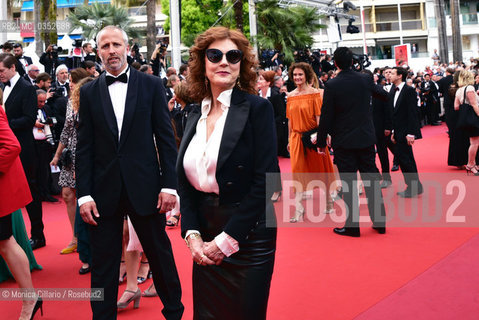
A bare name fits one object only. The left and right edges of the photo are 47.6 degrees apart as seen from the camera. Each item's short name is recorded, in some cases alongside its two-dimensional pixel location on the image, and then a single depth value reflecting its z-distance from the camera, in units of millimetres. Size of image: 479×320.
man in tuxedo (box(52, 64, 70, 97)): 9523
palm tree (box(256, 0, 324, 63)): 20672
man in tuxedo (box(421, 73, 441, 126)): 19312
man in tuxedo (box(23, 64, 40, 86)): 11123
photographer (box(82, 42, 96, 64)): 12077
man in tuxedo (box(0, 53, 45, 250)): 5691
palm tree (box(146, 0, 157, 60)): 25312
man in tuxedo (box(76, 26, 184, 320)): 3512
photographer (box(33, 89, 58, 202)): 8194
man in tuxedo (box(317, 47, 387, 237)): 5961
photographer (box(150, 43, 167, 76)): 11625
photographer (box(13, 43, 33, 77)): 10852
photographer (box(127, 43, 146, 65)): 13430
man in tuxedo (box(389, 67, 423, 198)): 8031
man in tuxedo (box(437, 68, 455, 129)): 10695
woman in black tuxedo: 2486
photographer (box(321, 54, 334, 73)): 16188
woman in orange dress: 6977
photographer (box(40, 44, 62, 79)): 12359
